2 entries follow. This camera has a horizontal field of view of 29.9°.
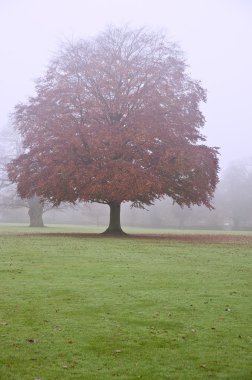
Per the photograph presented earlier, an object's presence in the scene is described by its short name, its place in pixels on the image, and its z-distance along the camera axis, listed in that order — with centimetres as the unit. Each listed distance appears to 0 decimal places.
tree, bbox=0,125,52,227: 5819
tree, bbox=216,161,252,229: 8125
